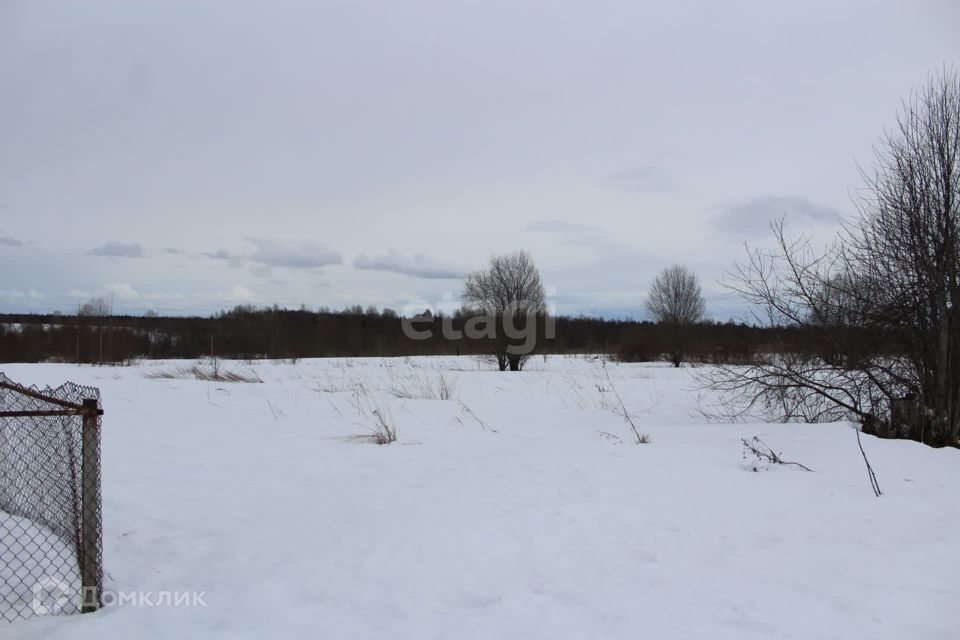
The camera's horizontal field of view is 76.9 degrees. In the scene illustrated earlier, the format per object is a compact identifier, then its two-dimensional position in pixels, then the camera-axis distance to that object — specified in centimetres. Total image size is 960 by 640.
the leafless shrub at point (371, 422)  828
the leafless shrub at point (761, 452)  607
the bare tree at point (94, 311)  3222
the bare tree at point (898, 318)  788
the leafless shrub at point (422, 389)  1383
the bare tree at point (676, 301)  3888
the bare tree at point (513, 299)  2905
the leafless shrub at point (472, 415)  961
